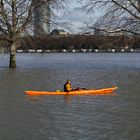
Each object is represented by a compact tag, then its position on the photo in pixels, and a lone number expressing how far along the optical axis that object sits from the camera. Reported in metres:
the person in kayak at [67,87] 23.83
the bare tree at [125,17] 39.41
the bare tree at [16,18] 42.81
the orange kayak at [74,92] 23.77
